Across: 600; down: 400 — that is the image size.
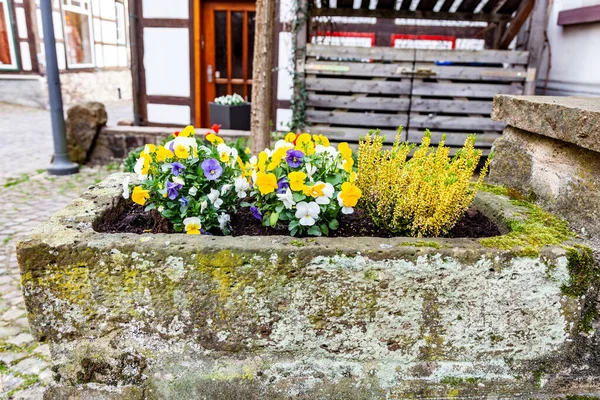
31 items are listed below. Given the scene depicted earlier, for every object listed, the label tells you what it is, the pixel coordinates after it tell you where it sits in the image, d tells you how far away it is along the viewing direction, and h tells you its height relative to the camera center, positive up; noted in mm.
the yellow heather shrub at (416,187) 1760 -420
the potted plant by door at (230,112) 6828 -593
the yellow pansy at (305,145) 2033 -304
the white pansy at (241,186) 1890 -448
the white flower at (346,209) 1786 -498
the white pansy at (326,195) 1742 -435
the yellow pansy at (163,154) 1862 -328
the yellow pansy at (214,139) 2086 -302
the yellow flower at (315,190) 1725 -414
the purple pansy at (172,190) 1808 -453
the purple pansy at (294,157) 1851 -321
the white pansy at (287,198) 1718 -447
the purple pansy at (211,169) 1839 -376
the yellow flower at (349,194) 1739 -428
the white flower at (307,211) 1718 -487
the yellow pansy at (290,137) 2146 -286
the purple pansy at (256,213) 1887 -550
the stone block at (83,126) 6254 -791
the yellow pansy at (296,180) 1705 -378
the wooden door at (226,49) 7688 +344
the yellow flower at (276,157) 1830 -324
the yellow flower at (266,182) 1733 -395
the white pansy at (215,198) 1838 -489
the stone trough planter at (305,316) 1530 -787
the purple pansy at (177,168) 1836 -375
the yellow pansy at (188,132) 2102 -273
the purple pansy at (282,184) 1798 -415
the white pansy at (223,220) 1863 -574
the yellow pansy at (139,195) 1838 -483
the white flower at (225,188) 1884 -456
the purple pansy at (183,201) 1824 -497
